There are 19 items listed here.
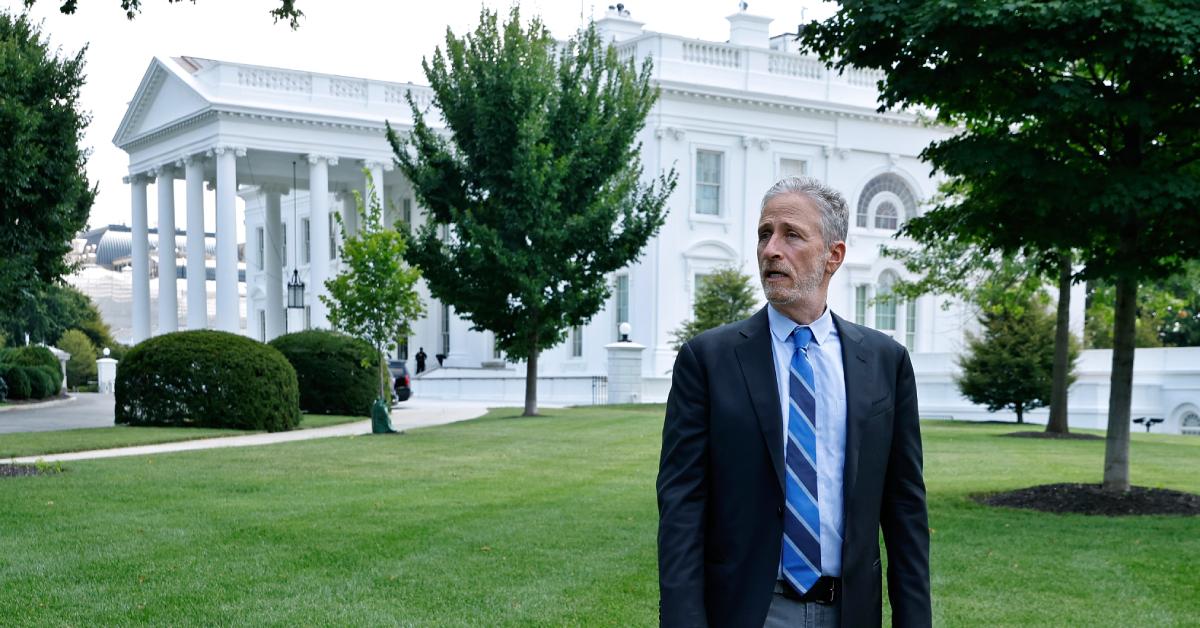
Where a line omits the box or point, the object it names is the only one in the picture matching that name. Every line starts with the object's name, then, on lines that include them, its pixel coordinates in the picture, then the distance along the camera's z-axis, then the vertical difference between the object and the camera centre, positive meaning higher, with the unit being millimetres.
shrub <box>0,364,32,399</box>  40031 -4696
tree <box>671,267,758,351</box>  38688 -1942
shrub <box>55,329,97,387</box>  63562 -6365
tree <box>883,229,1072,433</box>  24203 -848
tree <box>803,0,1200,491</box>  10492 +1098
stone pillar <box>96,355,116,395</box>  55156 -6160
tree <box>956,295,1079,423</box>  29578 -2726
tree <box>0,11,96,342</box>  18719 +1113
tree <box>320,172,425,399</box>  23891 -1072
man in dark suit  3225 -567
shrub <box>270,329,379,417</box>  29688 -3146
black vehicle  39281 -4651
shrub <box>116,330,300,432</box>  23047 -2761
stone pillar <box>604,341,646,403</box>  36094 -3887
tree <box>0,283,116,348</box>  57531 -4336
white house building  43531 +2721
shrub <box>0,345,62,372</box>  44719 -4509
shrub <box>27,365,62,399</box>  41219 -5001
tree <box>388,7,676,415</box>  26312 +1035
